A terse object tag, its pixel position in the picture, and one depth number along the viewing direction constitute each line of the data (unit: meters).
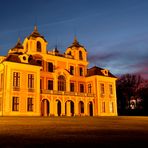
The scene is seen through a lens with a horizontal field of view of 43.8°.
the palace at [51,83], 29.81
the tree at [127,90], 57.50
